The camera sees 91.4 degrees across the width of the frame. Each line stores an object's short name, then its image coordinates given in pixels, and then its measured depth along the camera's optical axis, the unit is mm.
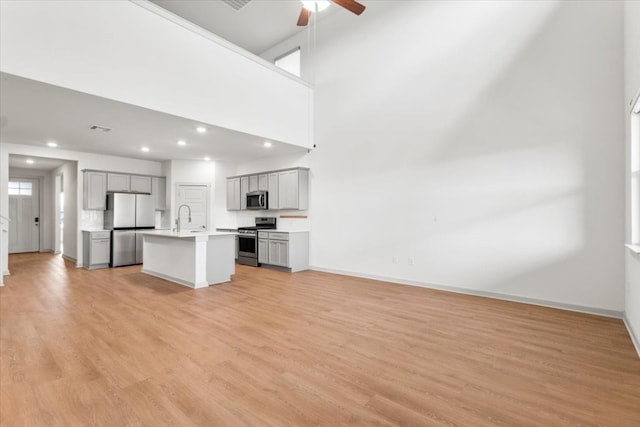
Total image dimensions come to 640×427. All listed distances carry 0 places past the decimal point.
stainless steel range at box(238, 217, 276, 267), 7262
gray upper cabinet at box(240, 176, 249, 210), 8000
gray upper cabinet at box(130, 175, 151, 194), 7852
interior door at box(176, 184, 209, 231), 8266
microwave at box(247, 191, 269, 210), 7484
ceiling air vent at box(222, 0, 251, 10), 6281
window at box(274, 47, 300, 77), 7539
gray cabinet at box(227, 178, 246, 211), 8249
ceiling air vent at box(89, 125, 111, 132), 5145
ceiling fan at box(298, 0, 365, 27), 3589
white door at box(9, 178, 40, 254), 9734
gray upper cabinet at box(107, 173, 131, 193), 7527
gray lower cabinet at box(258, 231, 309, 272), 6527
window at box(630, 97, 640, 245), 3018
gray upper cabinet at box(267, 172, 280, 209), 7223
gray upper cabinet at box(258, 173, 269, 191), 7484
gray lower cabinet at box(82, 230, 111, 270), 6938
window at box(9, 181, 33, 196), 9763
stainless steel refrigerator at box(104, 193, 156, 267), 7227
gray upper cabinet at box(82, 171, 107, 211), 7199
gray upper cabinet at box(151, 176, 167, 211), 8211
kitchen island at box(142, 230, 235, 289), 5086
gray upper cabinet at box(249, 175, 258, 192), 7738
